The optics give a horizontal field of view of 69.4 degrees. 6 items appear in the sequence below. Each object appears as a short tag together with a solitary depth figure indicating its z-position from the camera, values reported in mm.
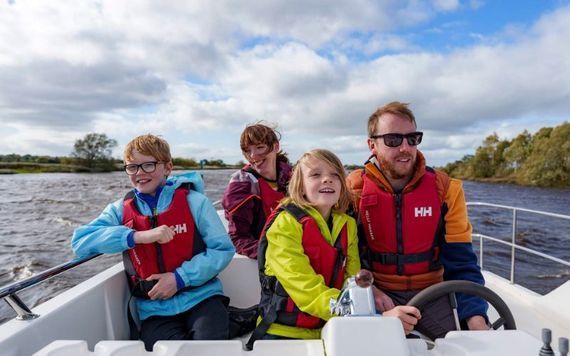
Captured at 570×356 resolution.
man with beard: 1932
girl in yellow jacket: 1552
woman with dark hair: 2490
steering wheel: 1289
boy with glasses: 1917
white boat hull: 1028
